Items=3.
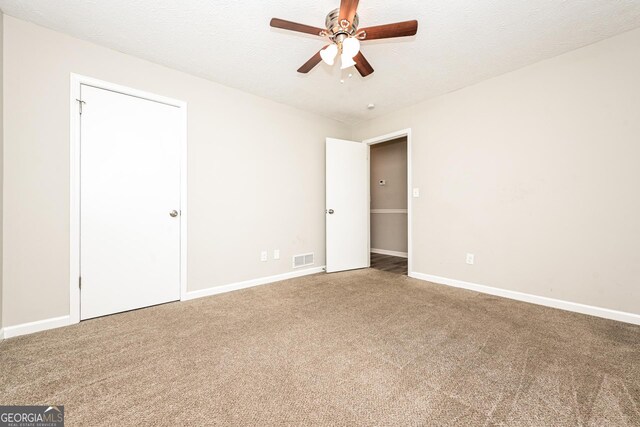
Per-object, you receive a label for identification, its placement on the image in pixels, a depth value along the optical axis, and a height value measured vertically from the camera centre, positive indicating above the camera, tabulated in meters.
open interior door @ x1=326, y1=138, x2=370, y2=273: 3.92 +0.15
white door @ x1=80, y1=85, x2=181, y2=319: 2.27 +0.11
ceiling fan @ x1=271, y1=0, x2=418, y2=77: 1.64 +1.29
